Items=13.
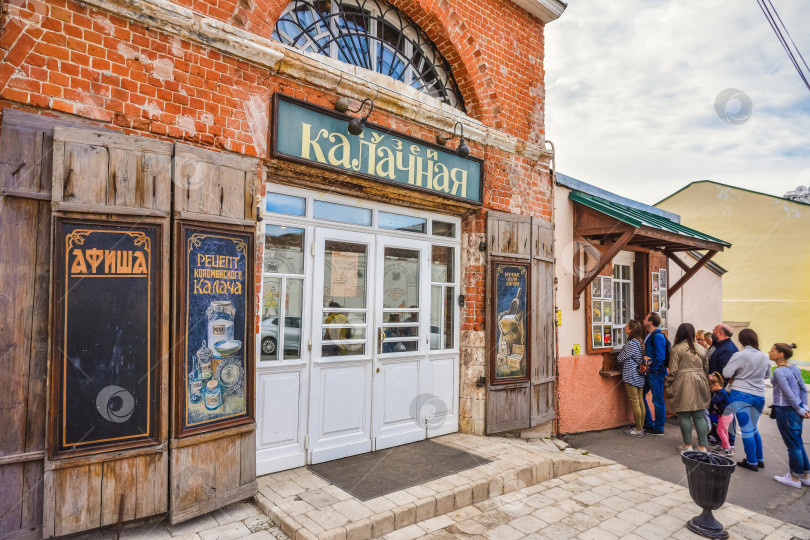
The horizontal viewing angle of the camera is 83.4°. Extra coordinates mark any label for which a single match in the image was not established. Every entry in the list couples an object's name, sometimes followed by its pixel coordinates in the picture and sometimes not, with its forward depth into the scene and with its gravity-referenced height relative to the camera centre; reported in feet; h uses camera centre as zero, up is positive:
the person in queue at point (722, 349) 21.01 -3.10
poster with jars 11.19 -1.26
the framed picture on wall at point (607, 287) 25.32 -0.30
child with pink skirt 20.42 -5.72
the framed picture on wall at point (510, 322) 18.92 -1.73
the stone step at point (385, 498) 11.05 -6.00
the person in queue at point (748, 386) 17.93 -4.15
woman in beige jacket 19.53 -4.46
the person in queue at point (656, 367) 23.71 -4.48
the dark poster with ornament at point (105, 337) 9.59 -1.29
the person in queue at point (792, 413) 16.71 -4.83
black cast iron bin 12.37 -5.64
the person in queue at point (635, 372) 23.50 -4.68
